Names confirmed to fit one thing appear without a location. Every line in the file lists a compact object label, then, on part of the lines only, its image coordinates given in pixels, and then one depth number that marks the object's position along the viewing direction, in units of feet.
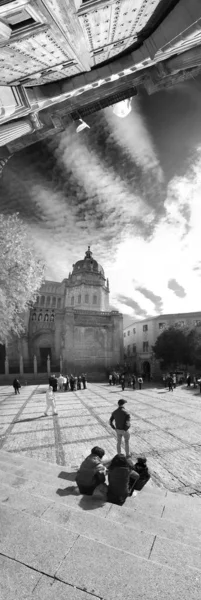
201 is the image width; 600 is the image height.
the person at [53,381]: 40.53
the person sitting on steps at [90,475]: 10.66
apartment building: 141.02
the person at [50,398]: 30.27
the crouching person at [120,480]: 10.16
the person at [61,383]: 61.24
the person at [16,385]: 58.46
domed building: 109.09
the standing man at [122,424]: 16.66
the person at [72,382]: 62.34
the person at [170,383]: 64.85
